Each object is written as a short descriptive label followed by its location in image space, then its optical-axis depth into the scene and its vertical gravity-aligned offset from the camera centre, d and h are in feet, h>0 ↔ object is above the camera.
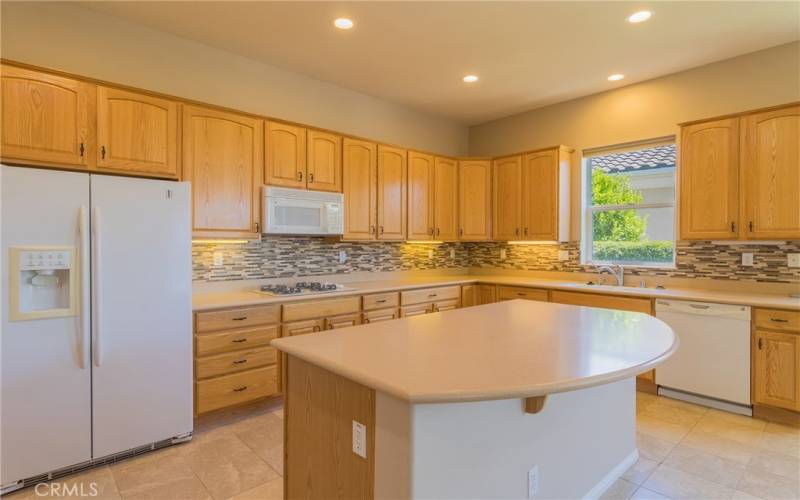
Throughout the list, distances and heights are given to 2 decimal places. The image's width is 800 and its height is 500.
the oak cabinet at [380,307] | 11.76 -1.72
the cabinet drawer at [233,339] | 8.78 -2.05
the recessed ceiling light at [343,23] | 9.14 +5.21
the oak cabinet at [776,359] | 8.93 -2.49
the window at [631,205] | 12.62 +1.46
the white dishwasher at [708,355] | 9.59 -2.63
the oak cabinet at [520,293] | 13.09 -1.48
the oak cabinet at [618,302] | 11.00 -1.55
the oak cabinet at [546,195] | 13.94 +1.92
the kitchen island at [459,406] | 3.98 -1.81
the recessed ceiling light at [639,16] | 8.72 +5.12
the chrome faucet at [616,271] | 12.94 -0.71
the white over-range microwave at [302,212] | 10.53 +1.05
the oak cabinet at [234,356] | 8.77 -2.45
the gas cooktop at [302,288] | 10.66 -1.08
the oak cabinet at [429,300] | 12.81 -1.69
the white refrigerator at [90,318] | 6.68 -1.25
